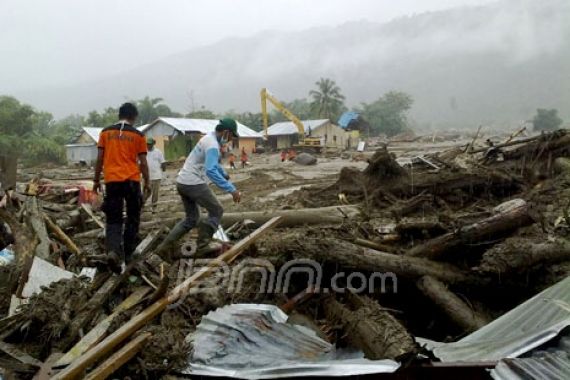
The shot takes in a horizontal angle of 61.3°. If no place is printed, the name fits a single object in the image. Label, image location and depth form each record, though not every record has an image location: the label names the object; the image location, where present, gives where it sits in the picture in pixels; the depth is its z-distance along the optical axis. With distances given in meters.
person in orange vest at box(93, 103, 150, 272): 4.73
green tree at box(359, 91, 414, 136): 66.75
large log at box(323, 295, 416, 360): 3.26
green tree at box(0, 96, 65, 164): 36.66
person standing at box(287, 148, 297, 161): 31.24
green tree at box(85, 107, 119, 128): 48.74
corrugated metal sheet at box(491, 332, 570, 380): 2.57
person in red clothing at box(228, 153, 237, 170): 26.66
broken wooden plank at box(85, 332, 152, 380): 2.87
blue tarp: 55.88
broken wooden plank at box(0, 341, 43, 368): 3.13
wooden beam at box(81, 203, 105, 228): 7.30
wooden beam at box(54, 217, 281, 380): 2.89
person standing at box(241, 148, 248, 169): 27.68
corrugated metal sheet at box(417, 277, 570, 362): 2.96
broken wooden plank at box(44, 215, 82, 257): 5.87
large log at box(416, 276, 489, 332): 4.32
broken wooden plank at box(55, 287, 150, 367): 3.15
